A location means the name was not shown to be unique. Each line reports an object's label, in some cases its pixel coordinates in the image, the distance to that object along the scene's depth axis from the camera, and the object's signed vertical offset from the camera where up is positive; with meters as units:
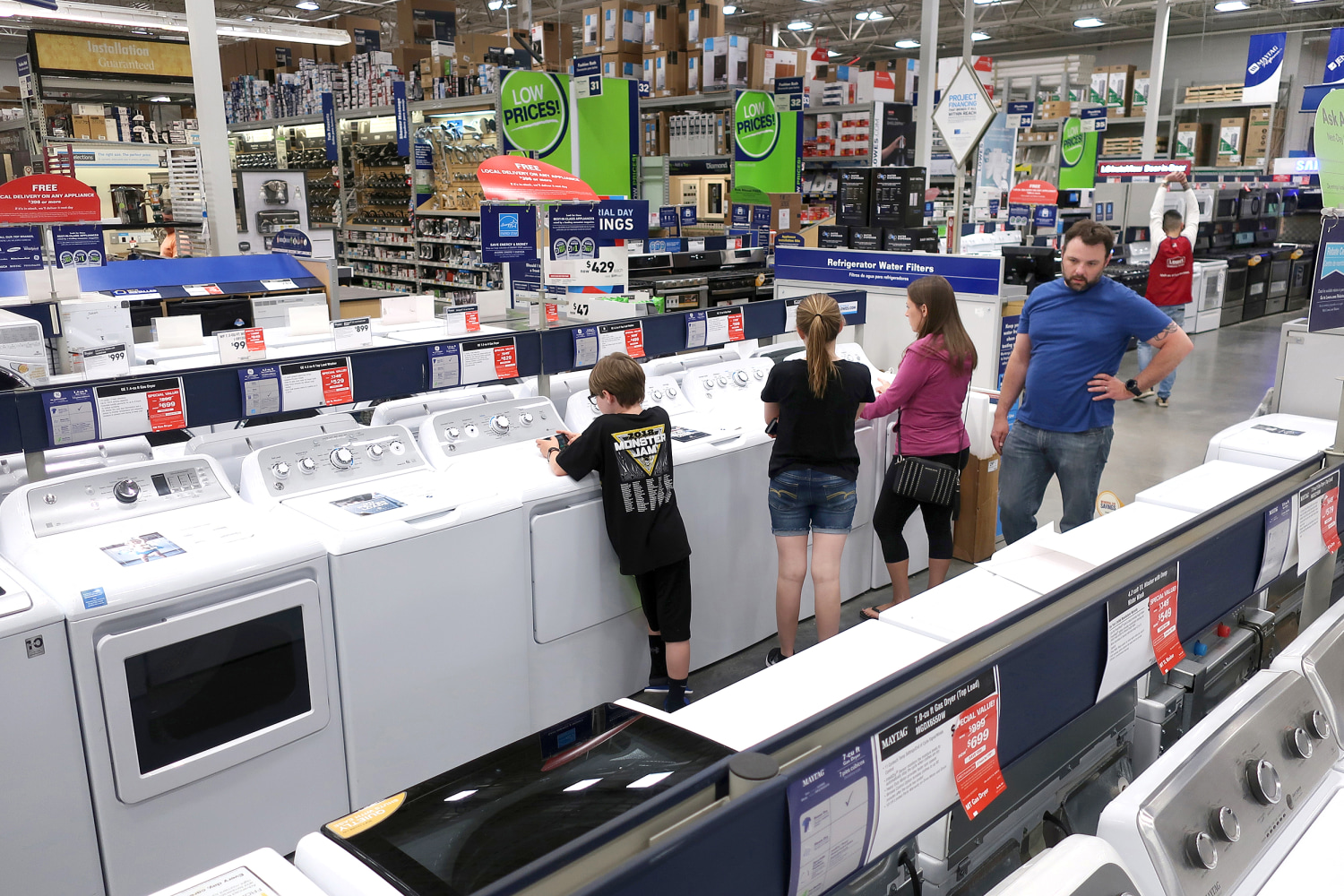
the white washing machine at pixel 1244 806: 1.24 -0.81
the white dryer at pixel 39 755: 2.23 -1.22
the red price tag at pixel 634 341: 4.13 -0.49
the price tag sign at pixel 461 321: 5.49 -0.53
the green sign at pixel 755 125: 9.07 +0.94
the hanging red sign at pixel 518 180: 4.12 +0.20
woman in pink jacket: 3.64 -0.66
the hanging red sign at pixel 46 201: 5.06 +0.15
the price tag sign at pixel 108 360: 4.75 -0.64
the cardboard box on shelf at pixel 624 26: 11.36 +2.31
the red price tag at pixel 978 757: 1.14 -0.63
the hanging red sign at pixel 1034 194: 10.28 +0.31
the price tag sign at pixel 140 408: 2.87 -0.53
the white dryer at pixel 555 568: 3.18 -1.13
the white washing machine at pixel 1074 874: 1.11 -0.74
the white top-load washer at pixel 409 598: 2.80 -1.10
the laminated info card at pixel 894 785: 0.98 -0.60
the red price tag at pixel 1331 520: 1.98 -0.61
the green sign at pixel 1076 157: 12.42 +0.84
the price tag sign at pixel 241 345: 4.41 -0.54
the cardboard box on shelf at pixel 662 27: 11.06 +2.24
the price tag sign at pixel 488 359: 3.67 -0.50
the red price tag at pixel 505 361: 3.74 -0.51
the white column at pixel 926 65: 10.80 +1.75
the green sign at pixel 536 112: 8.04 +0.94
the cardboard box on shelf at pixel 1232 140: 17.67 +1.47
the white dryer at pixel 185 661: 2.38 -1.09
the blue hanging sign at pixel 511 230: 5.32 -0.02
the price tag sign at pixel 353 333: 5.23 -0.57
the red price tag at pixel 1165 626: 1.45 -0.60
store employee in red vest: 8.31 -0.42
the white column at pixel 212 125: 7.73 +0.84
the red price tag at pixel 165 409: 2.96 -0.55
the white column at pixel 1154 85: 14.80 +2.10
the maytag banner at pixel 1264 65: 12.85 +2.05
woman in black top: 3.44 -0.80
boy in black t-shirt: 3.15 -0.78
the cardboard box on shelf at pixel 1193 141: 16.44 +1.43
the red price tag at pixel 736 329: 4.64 -0.49
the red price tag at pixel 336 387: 3.34 -0.54
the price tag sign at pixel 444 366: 3.57 -0.51
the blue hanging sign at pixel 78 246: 6.99 -0.11
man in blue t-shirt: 3.48 -0.53
